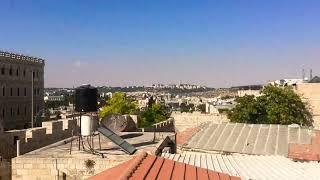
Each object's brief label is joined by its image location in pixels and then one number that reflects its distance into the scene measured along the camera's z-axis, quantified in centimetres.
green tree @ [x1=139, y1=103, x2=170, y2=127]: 3507
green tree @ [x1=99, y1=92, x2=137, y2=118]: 3673
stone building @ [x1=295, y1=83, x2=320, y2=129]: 2734
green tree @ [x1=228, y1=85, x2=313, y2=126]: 2619
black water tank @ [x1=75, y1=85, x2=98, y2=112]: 901
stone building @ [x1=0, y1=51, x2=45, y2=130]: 3899
